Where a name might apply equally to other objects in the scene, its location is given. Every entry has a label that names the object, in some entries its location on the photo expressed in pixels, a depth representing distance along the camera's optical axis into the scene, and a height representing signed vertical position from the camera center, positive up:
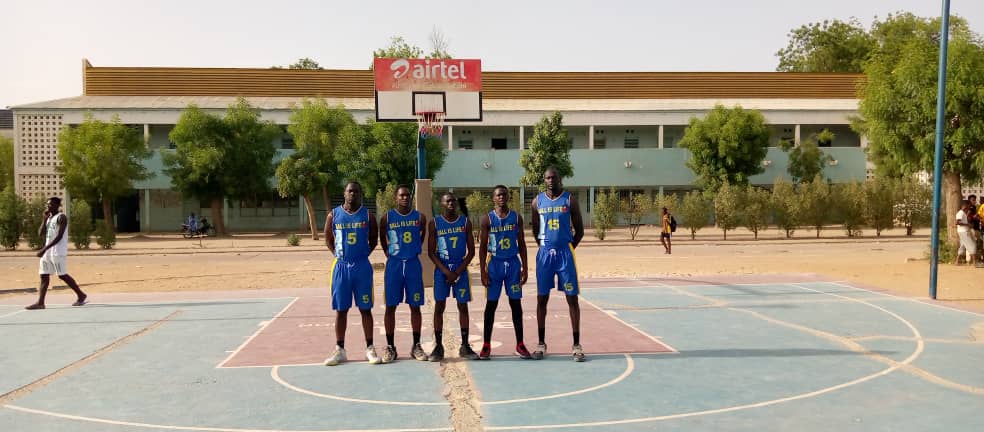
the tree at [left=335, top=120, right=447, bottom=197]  35.41 +2.17
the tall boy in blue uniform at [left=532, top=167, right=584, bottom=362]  8.00 -0.49
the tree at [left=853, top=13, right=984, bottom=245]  17.03 +2.26
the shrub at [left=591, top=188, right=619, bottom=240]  33.69 -0.69
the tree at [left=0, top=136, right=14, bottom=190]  54.84 +2.63
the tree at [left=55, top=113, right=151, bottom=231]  36.38 +1.90
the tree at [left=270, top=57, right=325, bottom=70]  67.86 +12.84
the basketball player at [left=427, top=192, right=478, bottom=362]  8.06 -0.64
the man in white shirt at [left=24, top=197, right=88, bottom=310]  12.21 -0.86
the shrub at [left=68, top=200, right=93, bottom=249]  29.89 -1.18
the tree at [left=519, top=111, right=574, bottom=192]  37.94 +2.71
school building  40.66 +4.77
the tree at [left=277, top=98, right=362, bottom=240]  35.16 +2.47
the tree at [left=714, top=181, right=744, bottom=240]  33.62 -0.39
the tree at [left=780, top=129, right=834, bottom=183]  42.16 +2.40
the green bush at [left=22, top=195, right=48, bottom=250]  29.55 -1.06
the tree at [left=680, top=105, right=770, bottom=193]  39.25 +3.03
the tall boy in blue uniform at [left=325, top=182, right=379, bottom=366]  7.93 -0.68
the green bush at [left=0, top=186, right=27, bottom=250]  29.77 -1.00
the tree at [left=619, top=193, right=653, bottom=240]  35.45 -0.48
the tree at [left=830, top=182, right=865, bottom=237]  34.12 -0.28
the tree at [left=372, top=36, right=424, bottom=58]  44.31 +9.31
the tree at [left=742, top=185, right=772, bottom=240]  33.88 -0.43
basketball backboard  16.33 +2.58
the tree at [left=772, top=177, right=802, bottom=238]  33.97 -0.28
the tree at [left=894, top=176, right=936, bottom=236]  35.00 -0.22
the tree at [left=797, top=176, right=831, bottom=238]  34.19 -0.13
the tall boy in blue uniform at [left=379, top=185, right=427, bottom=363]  7.98 -0.67
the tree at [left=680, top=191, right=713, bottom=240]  34.16 -0.64
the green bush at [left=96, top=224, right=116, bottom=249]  30.72 -1.76
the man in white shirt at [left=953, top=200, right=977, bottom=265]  16.95 -0.78
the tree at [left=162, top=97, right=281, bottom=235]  36.84 +2.26
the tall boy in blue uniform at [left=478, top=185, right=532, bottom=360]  8.02 -0.65
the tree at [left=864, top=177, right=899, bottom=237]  34.34 -0.17
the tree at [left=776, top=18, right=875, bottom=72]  65.12 +14.29
